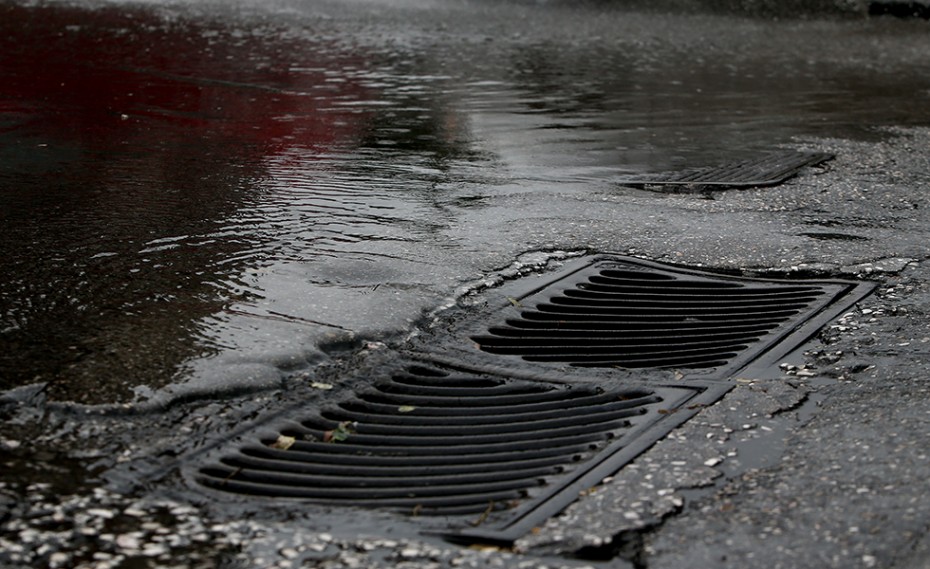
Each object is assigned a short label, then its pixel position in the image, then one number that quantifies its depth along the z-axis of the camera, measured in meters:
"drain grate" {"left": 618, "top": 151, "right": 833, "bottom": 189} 6.62
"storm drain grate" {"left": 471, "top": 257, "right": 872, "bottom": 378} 4.12
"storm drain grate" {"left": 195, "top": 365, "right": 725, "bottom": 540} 3.01
